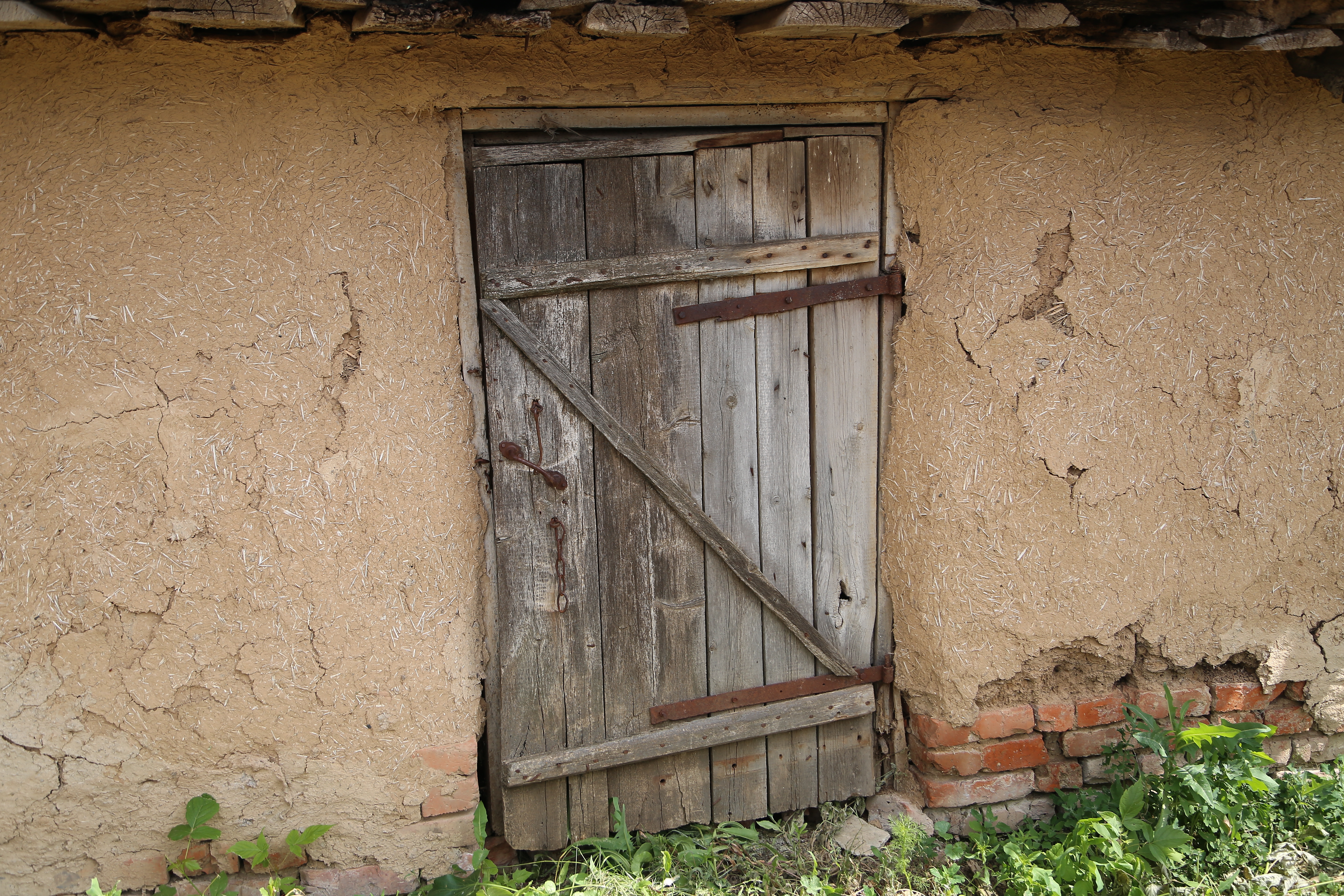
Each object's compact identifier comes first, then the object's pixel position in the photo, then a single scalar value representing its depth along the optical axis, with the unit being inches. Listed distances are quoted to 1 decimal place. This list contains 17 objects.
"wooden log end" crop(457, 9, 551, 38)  79.4
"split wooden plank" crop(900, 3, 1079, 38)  88.4
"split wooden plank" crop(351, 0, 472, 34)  76.2
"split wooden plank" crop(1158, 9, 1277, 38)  92.7
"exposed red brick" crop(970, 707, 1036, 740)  110.3
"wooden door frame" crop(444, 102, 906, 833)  92.5
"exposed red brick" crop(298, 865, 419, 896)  95.7
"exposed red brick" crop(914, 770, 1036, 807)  111.4
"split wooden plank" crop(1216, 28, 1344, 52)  93.0
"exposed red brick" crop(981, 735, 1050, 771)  111.0
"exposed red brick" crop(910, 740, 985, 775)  110.4
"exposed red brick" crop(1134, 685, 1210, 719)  111.7
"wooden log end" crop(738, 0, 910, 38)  82.5
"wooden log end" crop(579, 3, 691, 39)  79.7
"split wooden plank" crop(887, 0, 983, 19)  84.0
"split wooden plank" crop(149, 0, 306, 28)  73.1
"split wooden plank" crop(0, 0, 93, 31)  69.8
